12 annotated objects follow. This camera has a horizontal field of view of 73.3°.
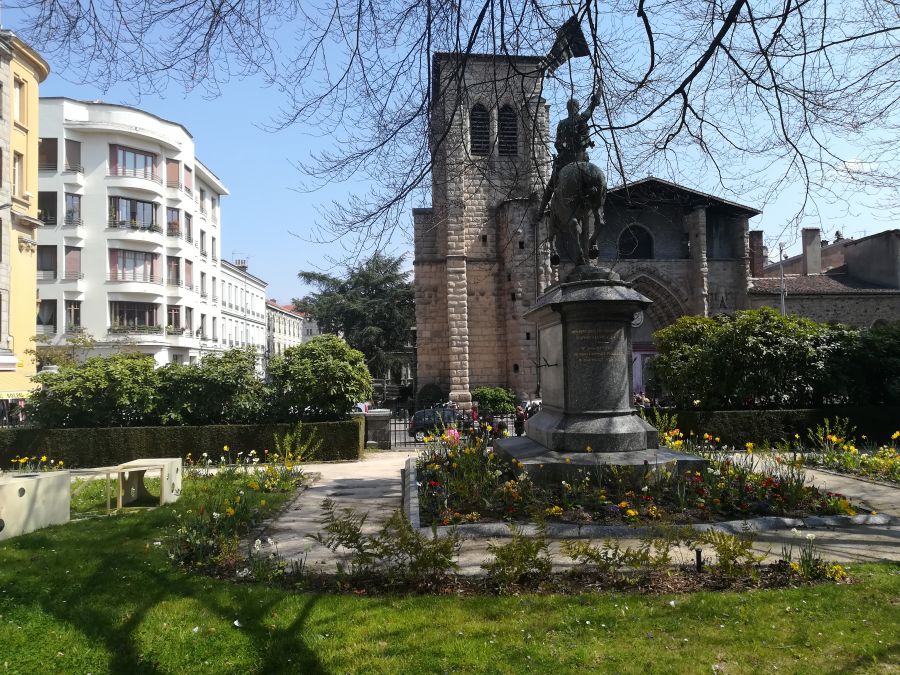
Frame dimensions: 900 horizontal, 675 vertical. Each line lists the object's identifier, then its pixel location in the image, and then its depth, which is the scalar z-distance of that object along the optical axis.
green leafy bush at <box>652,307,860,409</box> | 16.03
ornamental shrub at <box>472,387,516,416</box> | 28.30
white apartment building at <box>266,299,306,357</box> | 70.88
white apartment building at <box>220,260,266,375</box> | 51.33
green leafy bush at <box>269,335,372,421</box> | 15.66
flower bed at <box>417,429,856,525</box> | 6.70
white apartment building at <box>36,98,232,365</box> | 34.72
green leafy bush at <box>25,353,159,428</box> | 14.84
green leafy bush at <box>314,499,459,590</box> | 4.95
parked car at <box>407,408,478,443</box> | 20.38
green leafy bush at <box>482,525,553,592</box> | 4.86
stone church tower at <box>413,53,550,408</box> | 29.95
